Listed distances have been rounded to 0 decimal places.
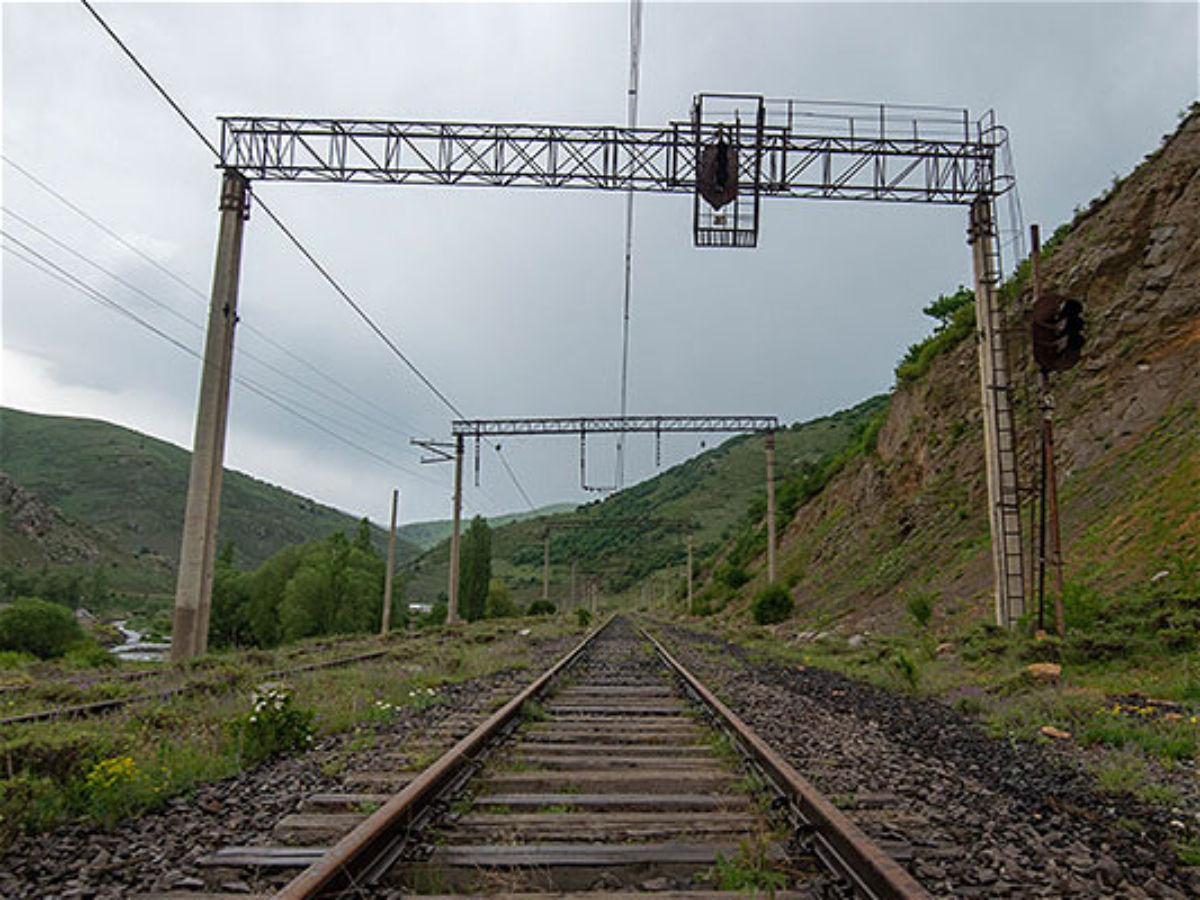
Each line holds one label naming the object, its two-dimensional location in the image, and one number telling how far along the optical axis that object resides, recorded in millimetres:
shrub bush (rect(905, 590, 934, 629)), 19081
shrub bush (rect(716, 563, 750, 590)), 50312
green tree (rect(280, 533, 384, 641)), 56406
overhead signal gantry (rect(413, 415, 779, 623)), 31734
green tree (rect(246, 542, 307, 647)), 60688
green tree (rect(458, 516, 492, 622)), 63562
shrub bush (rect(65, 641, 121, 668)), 21000
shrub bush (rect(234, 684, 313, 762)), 6418
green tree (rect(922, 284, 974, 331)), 49844
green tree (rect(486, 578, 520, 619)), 68312
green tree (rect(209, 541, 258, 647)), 61750
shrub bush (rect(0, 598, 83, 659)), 35062
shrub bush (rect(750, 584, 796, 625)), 32688
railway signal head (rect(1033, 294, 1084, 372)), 12125
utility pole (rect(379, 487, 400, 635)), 35938
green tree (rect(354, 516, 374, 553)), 67306
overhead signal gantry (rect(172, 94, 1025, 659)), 15883
